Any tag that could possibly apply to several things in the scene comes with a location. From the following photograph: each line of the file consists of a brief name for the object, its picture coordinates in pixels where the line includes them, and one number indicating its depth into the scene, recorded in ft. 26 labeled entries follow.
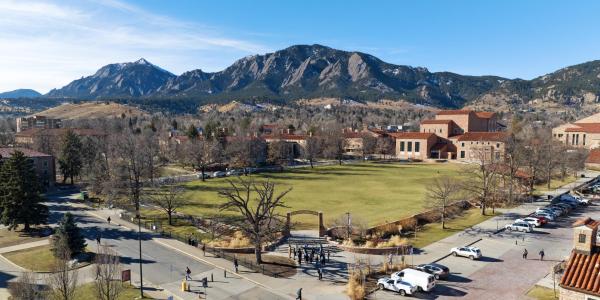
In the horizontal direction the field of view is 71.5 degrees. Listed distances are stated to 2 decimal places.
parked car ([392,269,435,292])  93.56
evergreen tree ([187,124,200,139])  372.58
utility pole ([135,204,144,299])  92.90
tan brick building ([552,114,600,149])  378.94
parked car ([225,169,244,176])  298.76
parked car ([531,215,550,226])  154.97
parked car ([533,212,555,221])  161.05
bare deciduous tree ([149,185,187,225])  158.20
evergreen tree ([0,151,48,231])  147.33
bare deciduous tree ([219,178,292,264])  112.98
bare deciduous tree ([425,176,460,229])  155.12
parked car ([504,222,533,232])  144.95
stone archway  137.36
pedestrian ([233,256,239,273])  108.68
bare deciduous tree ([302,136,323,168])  356.79
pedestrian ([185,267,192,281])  102.36
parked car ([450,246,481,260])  116.10
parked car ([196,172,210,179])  278.46
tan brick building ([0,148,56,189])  236.02
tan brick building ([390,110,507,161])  368.01
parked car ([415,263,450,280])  101.40
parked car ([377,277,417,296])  92.79
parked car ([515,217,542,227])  149.26
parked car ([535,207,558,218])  166.01
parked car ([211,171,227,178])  288.86
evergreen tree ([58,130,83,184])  245.45
